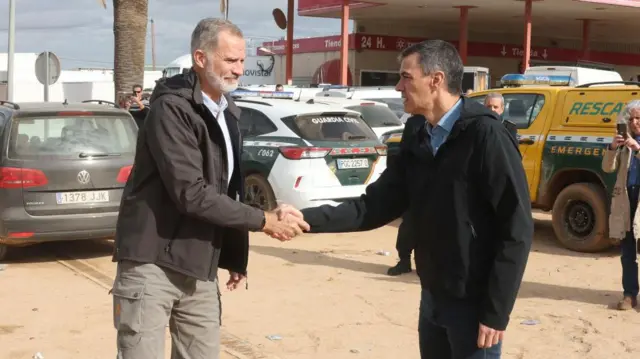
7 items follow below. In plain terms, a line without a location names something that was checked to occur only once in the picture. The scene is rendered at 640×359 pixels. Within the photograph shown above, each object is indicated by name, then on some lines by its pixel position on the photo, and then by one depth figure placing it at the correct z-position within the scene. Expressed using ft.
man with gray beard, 12.09
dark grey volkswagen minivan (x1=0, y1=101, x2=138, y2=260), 29.17
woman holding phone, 24.70
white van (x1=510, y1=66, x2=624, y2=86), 60.59
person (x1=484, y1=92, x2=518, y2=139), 26.68
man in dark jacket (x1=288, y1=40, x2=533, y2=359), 10.89
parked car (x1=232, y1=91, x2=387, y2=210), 37.12
